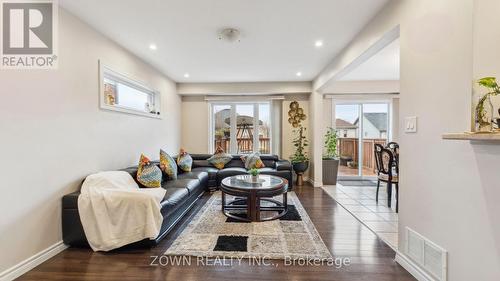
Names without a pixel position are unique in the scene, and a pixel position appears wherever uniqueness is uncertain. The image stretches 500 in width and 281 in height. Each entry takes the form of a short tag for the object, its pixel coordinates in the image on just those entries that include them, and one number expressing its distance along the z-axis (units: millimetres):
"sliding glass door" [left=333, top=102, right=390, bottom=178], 6402
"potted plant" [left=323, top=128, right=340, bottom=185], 5625
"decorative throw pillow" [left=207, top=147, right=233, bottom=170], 5426
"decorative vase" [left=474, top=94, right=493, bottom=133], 1318
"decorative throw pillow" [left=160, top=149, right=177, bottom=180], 4008
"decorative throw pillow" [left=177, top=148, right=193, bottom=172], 4824
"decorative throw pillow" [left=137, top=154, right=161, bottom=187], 3229
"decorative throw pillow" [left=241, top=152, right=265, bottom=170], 5250
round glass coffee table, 3162
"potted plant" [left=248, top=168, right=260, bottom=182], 3586
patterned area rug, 2336
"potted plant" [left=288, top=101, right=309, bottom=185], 6000
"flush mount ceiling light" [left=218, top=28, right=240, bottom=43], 2951
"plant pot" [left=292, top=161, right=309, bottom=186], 5621
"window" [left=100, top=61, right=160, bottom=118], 3282
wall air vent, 1694
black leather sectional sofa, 2428
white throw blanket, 2373
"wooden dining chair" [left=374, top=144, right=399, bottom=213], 3791
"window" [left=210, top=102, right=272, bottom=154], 6367
